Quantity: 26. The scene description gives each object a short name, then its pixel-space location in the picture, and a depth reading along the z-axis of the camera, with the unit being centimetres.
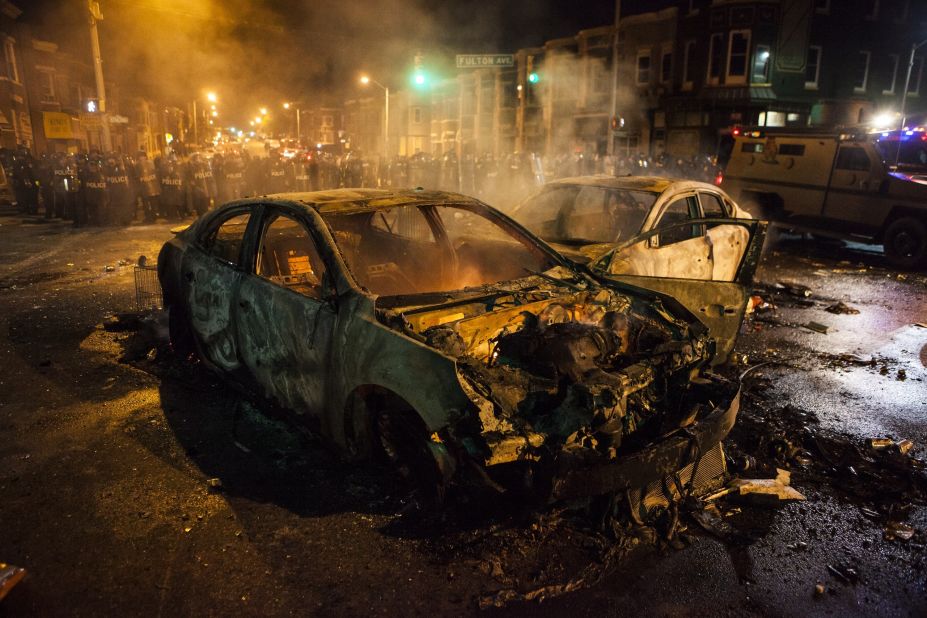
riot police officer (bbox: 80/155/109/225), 1364
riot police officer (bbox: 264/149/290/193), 1927
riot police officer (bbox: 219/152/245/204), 1720
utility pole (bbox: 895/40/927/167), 3000
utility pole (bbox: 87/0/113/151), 1500
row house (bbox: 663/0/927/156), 2783
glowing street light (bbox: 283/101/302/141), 7843
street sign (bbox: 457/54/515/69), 1609
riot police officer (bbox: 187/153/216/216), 1560
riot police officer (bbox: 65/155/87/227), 1380
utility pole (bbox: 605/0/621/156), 2011
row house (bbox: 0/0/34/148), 2447
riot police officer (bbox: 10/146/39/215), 1545
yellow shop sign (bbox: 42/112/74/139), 2219
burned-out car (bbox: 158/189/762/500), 281
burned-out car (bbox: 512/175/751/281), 605
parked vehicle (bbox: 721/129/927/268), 1034
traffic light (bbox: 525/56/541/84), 3681
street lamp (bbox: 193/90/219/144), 4252
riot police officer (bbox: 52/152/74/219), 1408
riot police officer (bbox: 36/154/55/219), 1462
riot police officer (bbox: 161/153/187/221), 1499
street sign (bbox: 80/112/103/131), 2968
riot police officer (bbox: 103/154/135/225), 1385
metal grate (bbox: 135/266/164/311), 641
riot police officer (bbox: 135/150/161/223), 1476
